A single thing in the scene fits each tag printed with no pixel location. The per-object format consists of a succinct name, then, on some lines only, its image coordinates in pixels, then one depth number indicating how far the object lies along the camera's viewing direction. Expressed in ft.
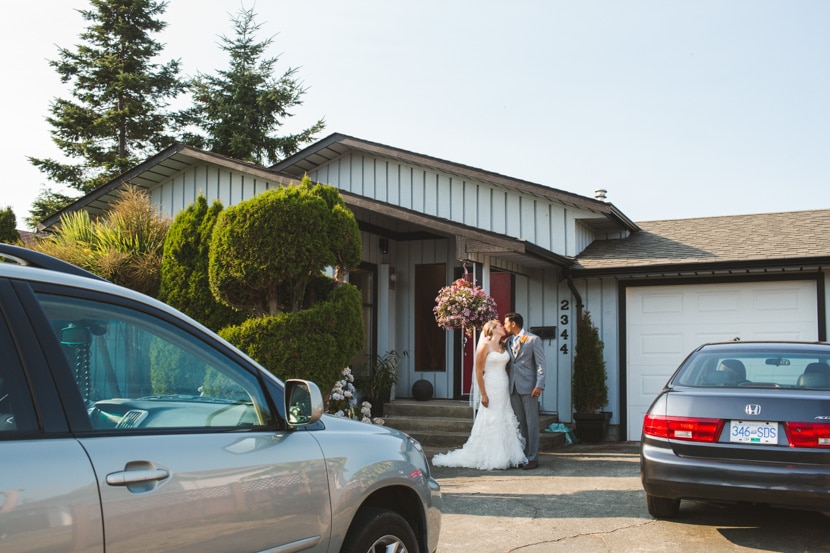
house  39.22
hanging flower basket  37.04
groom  33.45
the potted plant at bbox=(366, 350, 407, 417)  42.91
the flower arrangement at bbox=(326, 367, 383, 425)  34.37
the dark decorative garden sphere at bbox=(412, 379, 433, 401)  44.65
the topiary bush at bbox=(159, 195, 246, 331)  33.55
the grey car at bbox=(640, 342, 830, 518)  18.08
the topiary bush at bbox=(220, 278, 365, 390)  28.84
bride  32.99
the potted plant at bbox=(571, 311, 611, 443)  40.68
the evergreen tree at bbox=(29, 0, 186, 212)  95.66
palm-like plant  35.47
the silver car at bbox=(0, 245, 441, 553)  7.46
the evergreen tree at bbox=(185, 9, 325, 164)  96.99
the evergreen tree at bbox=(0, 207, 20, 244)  37.91
